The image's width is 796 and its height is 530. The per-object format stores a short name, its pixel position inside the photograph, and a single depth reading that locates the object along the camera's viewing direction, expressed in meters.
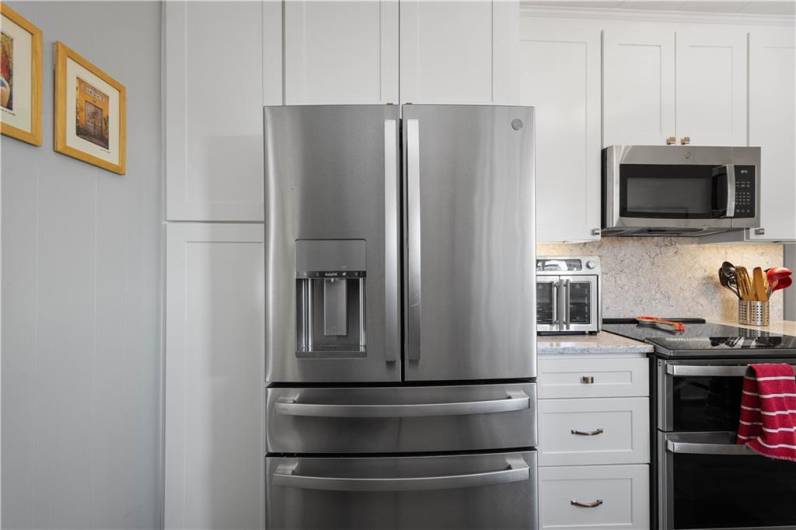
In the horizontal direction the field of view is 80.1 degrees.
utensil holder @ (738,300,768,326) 2.39
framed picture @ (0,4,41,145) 1.10
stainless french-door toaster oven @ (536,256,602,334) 2.18
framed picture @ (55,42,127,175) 1.30
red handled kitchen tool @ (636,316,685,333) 2.17
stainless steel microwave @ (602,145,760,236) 2.18
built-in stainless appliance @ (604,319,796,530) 1.79
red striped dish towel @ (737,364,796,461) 1.66
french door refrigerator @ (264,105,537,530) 1.52
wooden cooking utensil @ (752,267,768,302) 2.40
